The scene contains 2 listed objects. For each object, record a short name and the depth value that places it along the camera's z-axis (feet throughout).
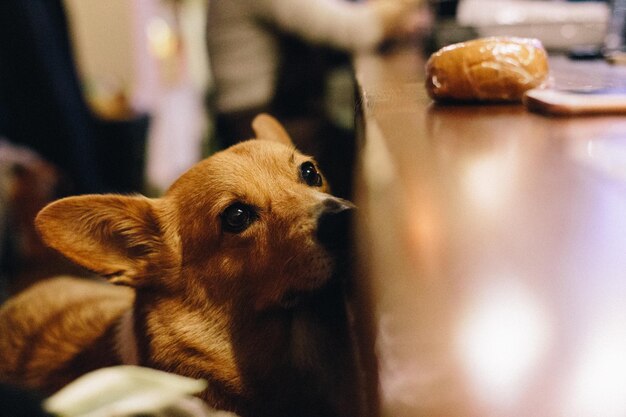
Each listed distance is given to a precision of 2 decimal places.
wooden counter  0.86
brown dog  2.81
